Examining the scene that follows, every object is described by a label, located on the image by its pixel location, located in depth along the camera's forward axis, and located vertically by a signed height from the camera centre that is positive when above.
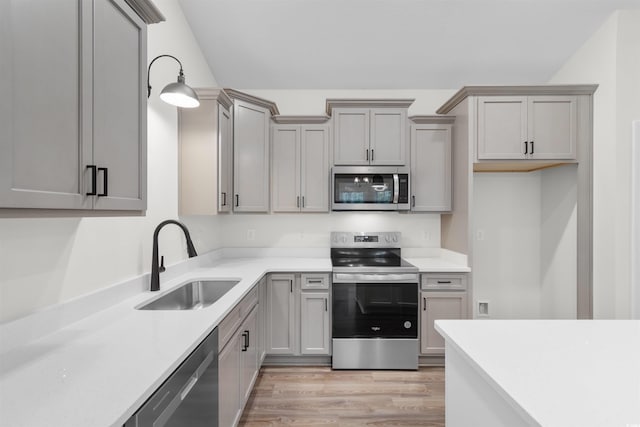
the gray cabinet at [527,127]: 2.75 +0.79
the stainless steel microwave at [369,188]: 3.01 +0.25
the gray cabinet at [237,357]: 1.59 -0.89
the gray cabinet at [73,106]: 0.75 +0.33
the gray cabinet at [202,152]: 2.50 +0.50
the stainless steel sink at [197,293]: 2.09 -0.59
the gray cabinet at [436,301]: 2.78 -0.79
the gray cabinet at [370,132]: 3.06 +0.82
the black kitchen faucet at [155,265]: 1.89 -0.33
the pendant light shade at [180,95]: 1.80 +0.70
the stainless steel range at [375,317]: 2.75 -0.94
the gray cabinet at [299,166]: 3.14 +0.49
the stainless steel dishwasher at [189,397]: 0.91 -0.66
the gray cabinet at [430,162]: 3.11 +0.53
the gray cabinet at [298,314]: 2.80 -0.93
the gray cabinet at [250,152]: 2.90 +0.59
